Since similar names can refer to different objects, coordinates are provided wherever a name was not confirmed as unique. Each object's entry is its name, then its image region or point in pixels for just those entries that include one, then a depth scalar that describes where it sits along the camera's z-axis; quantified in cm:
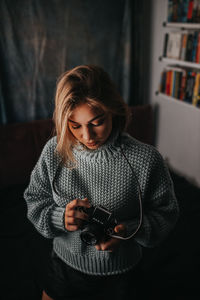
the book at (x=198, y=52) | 179
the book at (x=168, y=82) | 215
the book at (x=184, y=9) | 182
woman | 75
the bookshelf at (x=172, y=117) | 205
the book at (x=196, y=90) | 186
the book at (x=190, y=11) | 177
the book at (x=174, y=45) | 197
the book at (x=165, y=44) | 210
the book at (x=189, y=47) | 184
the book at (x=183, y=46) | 188
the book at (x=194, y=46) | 181
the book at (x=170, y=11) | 199
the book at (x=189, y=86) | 191
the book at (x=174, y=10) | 194
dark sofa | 122
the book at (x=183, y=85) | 199
